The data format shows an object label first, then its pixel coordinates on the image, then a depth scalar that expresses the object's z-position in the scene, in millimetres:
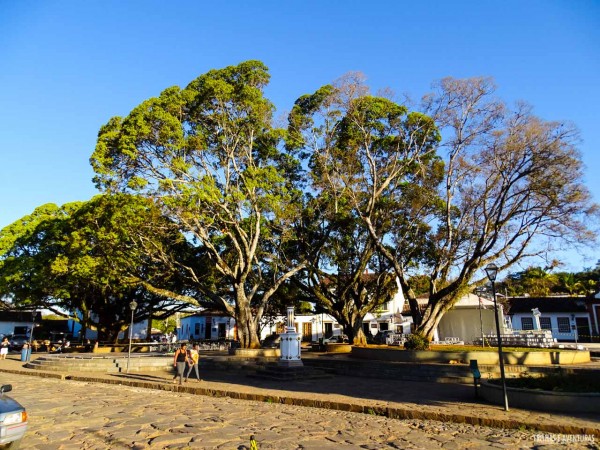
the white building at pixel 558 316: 36219
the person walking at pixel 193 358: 15093
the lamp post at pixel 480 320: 19588
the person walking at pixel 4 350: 27297
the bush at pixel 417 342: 17562
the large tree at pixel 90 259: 23734
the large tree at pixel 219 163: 20781
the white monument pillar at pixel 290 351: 17391
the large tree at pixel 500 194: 15633
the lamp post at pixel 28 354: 25114
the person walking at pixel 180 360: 14219
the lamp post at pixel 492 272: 10312
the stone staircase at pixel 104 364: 20016
